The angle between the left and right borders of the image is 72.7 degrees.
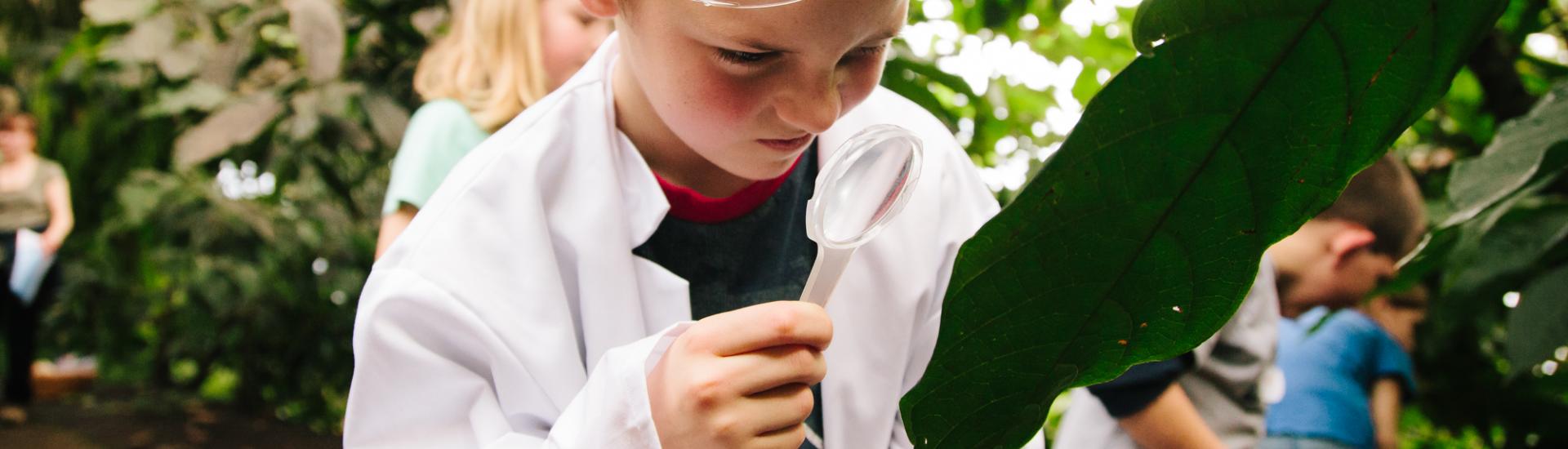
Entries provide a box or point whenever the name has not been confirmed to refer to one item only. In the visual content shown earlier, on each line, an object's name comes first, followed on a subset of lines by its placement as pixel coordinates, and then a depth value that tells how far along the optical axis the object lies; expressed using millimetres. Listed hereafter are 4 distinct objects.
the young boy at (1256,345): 936
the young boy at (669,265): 478
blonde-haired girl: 1206
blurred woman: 3484
